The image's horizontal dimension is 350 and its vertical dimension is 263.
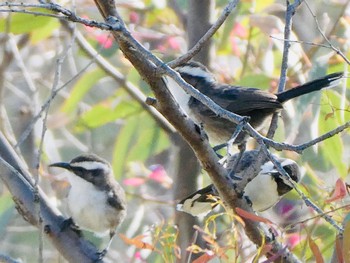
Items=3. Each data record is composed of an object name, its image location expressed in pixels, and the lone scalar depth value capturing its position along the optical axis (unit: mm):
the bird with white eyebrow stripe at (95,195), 10086
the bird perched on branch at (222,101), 9309
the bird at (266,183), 8508
